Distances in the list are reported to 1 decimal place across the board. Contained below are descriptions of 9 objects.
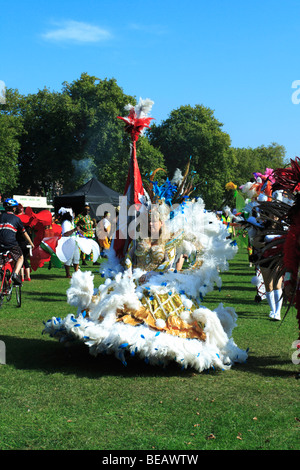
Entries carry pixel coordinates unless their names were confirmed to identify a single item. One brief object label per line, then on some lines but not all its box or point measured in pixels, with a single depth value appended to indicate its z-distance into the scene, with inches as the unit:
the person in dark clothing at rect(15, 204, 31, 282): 490.3
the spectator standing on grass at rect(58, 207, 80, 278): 584.0
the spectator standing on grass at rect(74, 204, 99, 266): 730.5
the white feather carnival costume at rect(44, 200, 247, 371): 216.8
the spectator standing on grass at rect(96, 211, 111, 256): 690.2
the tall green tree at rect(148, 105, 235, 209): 2191.2
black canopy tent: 1064.2
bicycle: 384.5
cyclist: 386.3
